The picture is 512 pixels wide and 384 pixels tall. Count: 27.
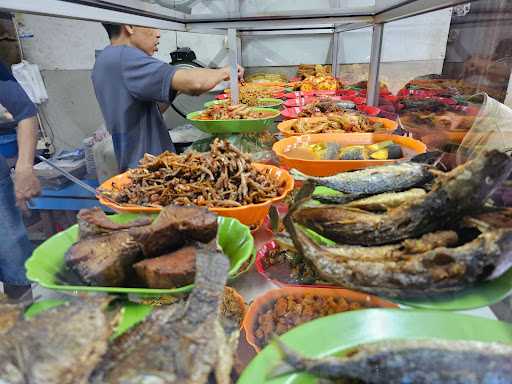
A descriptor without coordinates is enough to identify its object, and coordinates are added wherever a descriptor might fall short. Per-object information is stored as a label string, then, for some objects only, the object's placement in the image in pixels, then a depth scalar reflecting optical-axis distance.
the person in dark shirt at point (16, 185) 0.56
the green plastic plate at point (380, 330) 0.29
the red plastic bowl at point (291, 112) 1.03
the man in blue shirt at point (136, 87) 0.87
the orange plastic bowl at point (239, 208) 0.49
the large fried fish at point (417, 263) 0.32
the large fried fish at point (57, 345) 0.23
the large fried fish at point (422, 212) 0.35
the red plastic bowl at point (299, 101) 1.19
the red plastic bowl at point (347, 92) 1.35
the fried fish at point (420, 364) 0.25
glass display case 0.32
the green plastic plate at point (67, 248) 0.34
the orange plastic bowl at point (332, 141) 0.61
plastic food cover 0.60
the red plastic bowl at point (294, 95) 1.37
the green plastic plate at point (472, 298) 0.32
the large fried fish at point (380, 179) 0.45
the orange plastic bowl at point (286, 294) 0.39
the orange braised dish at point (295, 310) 0.39
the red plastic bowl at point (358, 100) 1.19
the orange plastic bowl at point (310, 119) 0.82
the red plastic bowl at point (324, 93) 1.41
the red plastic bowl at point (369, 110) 1.01
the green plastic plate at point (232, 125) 0.86
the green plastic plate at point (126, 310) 0.32
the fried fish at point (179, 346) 0.23
